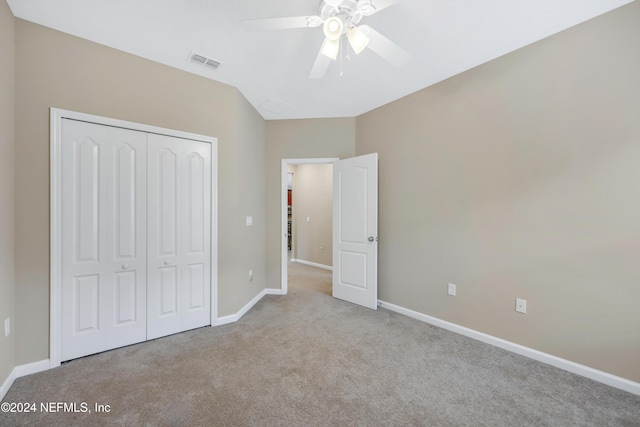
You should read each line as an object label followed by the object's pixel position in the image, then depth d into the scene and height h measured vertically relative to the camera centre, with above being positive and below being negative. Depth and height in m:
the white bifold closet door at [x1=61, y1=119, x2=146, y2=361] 2.13 -0.21
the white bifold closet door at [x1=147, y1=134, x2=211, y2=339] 2.52 -0.22
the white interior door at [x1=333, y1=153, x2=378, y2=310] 3.39 -0.22
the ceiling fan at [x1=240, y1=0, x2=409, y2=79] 1.54 +1.17
